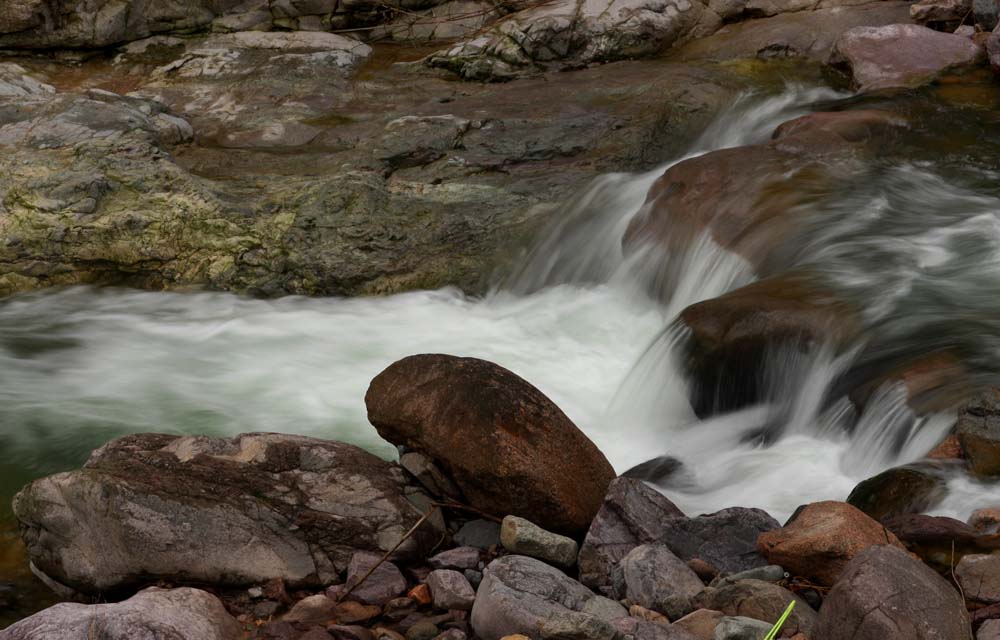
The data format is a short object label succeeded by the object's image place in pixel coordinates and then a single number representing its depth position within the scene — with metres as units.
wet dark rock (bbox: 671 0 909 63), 10.37
